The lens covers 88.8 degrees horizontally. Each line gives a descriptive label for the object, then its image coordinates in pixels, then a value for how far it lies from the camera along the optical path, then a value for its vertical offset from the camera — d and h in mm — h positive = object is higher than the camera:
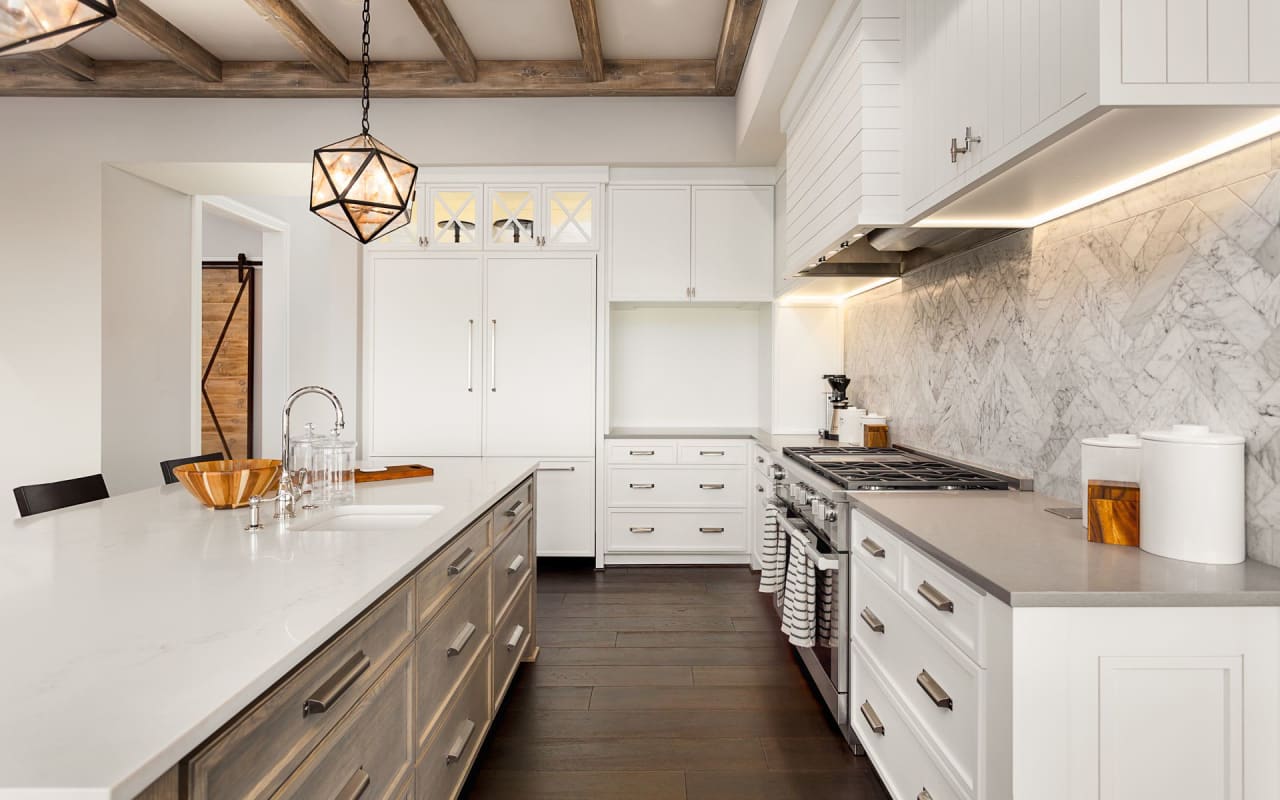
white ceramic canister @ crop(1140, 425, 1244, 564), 1269 -185
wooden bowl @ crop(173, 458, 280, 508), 1789 -246
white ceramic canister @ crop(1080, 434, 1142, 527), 1457 -134
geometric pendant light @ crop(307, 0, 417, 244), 2344 +775
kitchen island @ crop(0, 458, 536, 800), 648 -335
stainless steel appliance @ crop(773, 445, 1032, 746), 2098 -356
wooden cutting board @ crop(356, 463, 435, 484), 2389 -288
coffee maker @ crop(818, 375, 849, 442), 3797 -23
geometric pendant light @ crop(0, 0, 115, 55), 1337 +786
